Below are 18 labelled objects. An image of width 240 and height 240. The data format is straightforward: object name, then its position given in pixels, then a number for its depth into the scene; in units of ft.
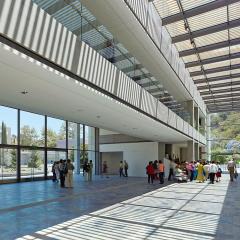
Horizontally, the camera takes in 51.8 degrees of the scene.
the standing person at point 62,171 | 42.68
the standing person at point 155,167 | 52.20
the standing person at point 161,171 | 50.23
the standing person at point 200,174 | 53.30
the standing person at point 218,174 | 56.19
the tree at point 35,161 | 53.60
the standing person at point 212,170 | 51.25
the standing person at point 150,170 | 50.86
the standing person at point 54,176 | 50.85
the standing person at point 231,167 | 57.12
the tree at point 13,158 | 49.48
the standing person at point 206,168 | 55.32
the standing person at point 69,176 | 41.75
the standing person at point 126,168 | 70.10
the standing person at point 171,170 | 56.97
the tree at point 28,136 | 51.80
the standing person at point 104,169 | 79.74
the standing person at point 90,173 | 55.10
